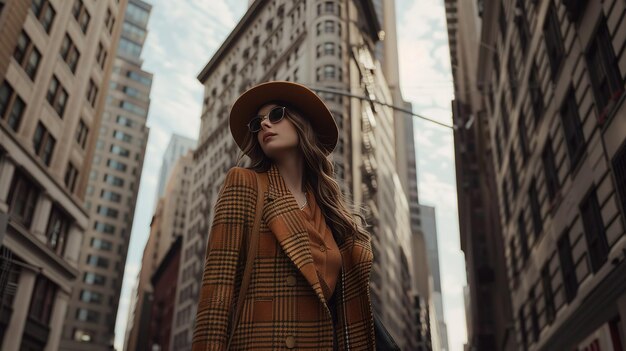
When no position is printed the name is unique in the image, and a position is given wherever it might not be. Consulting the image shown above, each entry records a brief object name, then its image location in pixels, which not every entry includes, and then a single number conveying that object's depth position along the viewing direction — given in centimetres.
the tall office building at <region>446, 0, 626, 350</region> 1395
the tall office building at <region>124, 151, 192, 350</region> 12988
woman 300
